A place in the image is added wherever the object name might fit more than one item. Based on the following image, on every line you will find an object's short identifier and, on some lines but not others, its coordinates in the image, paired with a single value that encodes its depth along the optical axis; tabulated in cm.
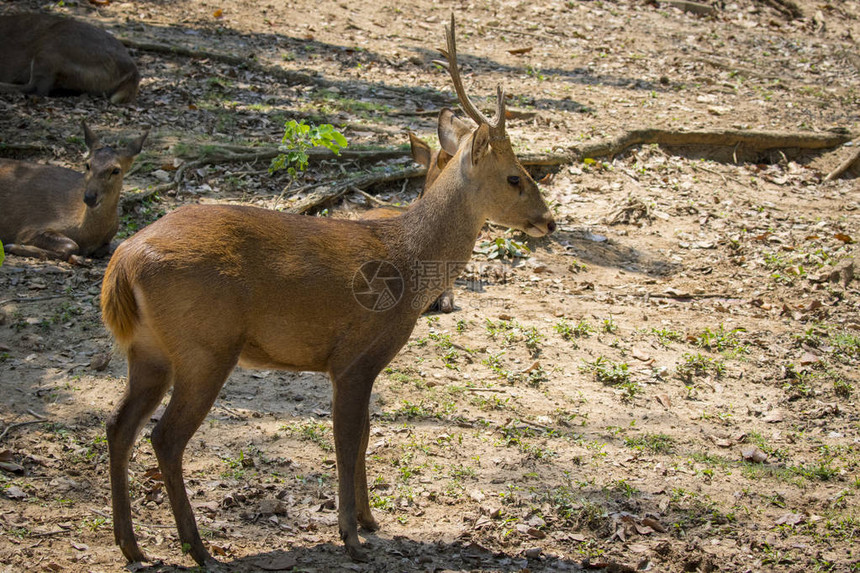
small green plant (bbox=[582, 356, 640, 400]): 1272
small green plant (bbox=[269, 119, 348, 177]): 1617
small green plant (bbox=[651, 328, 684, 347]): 1409
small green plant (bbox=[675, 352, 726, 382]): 1319
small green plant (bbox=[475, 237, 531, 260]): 1647
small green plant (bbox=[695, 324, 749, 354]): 1398
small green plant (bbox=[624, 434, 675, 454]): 1134
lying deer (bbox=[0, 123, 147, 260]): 1570
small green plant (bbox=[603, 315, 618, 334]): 1420
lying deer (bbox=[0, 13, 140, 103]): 2075
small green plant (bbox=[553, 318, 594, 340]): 1391
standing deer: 797
